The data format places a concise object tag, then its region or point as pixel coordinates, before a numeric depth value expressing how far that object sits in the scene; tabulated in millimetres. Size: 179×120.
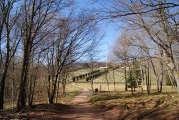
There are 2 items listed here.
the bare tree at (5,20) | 13852
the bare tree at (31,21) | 11866
